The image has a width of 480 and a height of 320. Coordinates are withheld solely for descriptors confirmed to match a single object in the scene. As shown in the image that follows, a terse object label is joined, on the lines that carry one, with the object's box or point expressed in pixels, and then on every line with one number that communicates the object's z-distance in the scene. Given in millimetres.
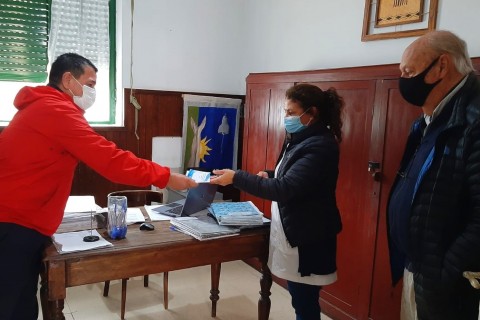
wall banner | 3883
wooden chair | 2990
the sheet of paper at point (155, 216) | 2192
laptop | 2152
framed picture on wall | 2322
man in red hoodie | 1665
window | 3199
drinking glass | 1861
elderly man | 1289
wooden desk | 1646
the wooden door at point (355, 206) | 2508
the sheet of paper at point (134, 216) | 2121
